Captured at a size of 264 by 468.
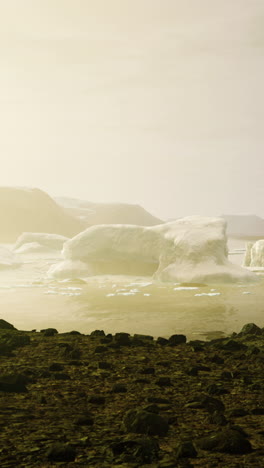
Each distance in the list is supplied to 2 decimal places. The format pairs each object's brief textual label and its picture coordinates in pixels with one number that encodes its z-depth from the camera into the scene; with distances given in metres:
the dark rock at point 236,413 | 7.50
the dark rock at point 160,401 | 8.11
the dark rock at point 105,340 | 13.36
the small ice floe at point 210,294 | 32.47
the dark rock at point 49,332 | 14.71
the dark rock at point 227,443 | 6.01
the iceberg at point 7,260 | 54.17
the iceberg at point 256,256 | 52.87
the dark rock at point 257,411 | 7.67
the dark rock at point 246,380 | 9.45
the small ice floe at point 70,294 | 33.25
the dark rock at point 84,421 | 7.00
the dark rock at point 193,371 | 9.98
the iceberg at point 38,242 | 82.06
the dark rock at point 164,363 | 10.79
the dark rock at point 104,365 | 10.54
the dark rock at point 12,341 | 12.18
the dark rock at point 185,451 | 5.82
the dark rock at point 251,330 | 15.83
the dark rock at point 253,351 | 11.95
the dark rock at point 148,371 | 10.14
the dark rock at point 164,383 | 9.24
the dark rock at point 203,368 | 10.42
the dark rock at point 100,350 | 12.17
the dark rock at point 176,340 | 13.51
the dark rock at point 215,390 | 8.74
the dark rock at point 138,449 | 5.77
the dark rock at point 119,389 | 8.78
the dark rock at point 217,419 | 7.08
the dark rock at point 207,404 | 7.74
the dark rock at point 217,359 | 11.23
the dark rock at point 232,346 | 12.67
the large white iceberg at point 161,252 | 40.50
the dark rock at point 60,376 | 9.60
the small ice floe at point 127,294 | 32.59
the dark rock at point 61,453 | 5.74
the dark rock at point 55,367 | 10.20
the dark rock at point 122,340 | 12.97
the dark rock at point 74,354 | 11.41
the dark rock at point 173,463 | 5.51
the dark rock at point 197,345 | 12.52
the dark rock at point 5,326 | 15.39
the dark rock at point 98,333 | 14.97
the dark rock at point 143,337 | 14.23
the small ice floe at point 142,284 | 38.75
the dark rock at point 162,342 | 13.43
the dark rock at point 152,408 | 7.40
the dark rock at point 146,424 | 6.65
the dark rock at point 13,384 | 8.66
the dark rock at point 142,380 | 9.44
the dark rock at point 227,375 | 9.86
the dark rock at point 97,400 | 8.14
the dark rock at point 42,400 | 8.05
